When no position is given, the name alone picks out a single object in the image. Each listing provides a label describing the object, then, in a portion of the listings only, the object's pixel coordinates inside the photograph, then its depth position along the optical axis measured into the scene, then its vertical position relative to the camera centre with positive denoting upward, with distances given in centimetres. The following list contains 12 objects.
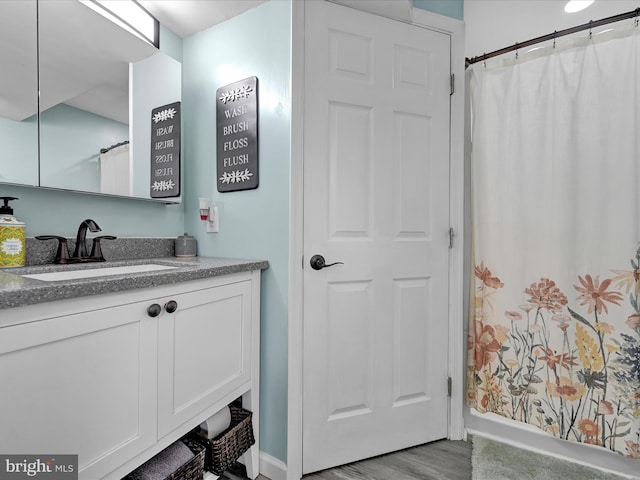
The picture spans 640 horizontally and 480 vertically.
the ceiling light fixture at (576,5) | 153 +111
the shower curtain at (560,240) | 142 +0
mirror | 125 +60
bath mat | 147 -107
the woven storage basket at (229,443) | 124 -82
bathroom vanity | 69 -33
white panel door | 152 +2
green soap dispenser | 110 +0
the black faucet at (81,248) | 127 -4
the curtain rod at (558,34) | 140 +96
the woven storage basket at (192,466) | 108 -78
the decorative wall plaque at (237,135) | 156 +51
